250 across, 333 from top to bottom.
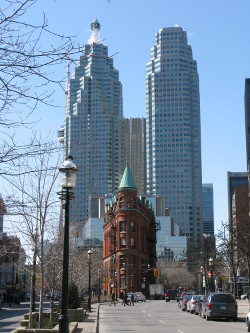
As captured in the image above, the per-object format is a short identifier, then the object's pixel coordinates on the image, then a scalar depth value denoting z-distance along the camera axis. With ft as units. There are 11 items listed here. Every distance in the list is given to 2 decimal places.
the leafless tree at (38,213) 75.05
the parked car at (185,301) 155.12
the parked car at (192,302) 138.43
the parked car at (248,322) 77.71
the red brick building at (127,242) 335.26
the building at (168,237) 640.91
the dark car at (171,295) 272.68
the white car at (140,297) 277.85
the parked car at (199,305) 125.08
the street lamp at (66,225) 43.71
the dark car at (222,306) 106.42
